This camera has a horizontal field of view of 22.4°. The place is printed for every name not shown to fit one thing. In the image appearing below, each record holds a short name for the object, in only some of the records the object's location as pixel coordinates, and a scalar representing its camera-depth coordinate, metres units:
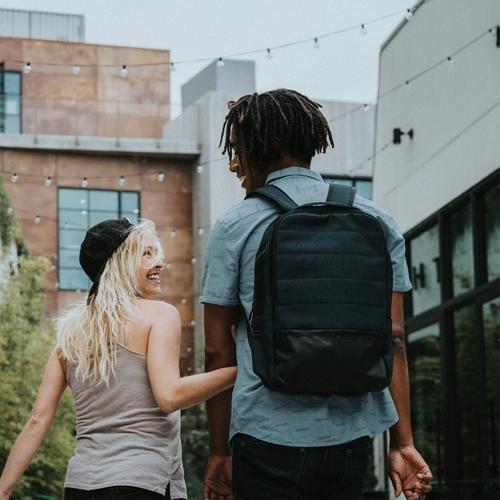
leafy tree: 18.52
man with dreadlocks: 2.68
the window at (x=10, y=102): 34.78
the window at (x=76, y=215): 32.53
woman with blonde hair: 3.18
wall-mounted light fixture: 14.52
